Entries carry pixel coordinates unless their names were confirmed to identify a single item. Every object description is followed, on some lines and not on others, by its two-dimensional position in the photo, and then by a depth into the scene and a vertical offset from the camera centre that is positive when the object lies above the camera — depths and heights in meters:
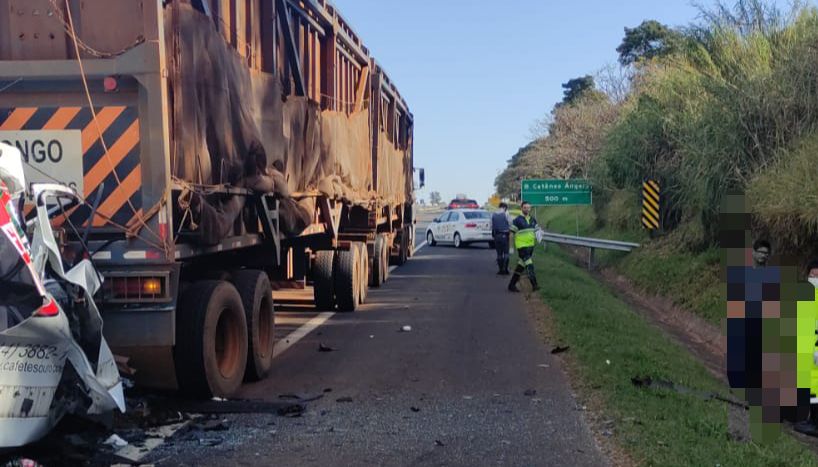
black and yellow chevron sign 20.20 +0.08
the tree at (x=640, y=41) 49.67 +11.33
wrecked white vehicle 4.07 -0.66
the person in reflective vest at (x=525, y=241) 14.54 -0.63
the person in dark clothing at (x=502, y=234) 18.64 -0.63
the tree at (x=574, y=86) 63.53 +10.61
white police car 29.98 -0.73
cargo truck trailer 5.46 +0.45
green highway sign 28.42 +0.56
